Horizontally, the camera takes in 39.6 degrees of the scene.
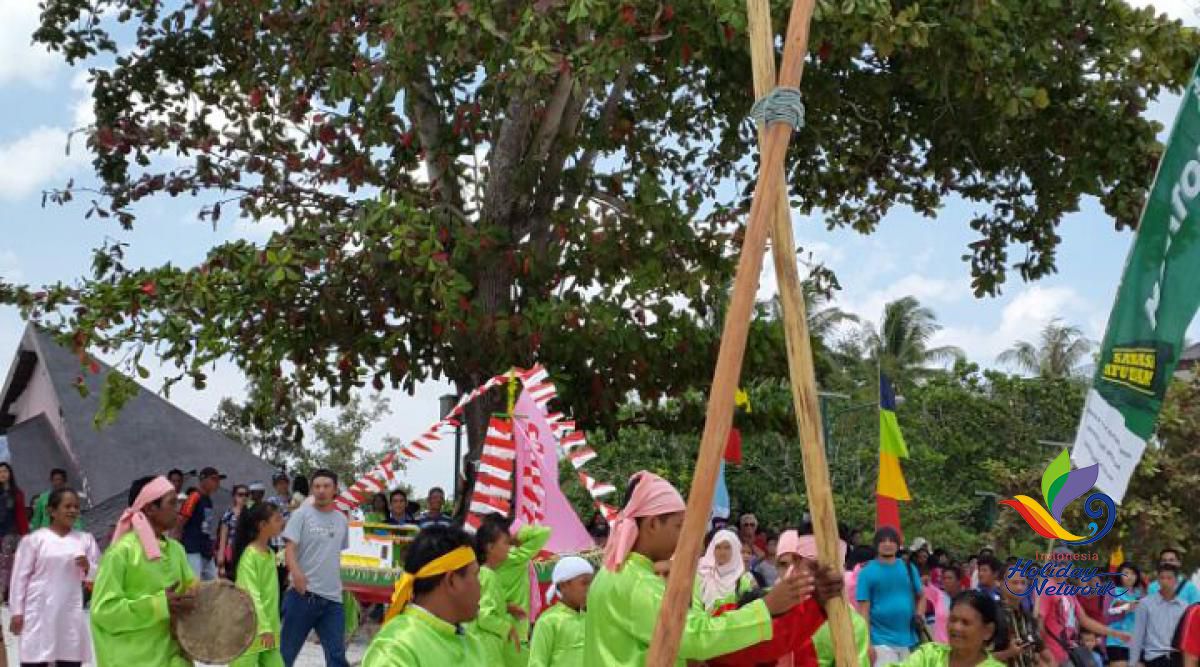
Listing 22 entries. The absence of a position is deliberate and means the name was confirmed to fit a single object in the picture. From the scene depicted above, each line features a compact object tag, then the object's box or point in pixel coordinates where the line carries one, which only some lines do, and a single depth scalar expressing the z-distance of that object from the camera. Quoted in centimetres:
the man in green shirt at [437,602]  544
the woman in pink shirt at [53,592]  1193
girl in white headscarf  1330
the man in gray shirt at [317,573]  1281
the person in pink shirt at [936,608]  1593
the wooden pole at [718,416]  522
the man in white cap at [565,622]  843
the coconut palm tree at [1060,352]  5650
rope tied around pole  554
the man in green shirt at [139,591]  918
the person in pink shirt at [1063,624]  1421
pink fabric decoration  1291
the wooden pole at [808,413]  527
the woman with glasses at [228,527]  1756
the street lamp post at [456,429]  1636
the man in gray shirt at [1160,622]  1597
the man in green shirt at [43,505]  1711
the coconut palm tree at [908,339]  5606
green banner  732
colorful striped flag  1276
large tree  1488
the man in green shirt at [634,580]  615
